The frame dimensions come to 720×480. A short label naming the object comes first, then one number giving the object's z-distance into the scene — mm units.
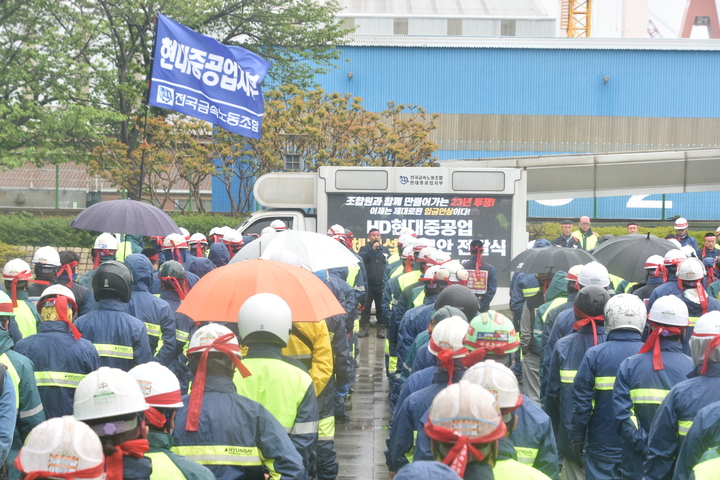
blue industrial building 37750
